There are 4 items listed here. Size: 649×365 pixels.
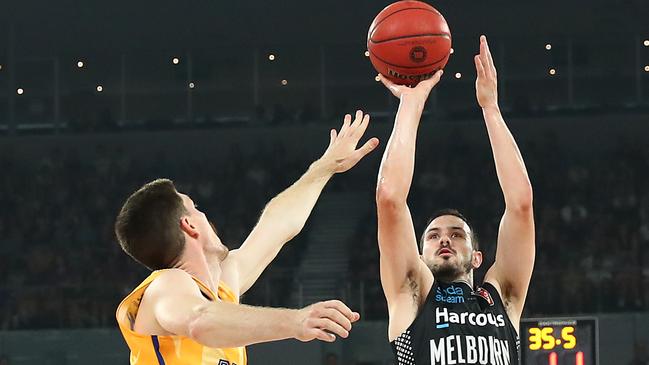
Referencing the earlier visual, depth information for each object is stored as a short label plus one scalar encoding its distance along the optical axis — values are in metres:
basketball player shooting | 9.95
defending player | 6.17
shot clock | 18.34
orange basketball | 10.80
